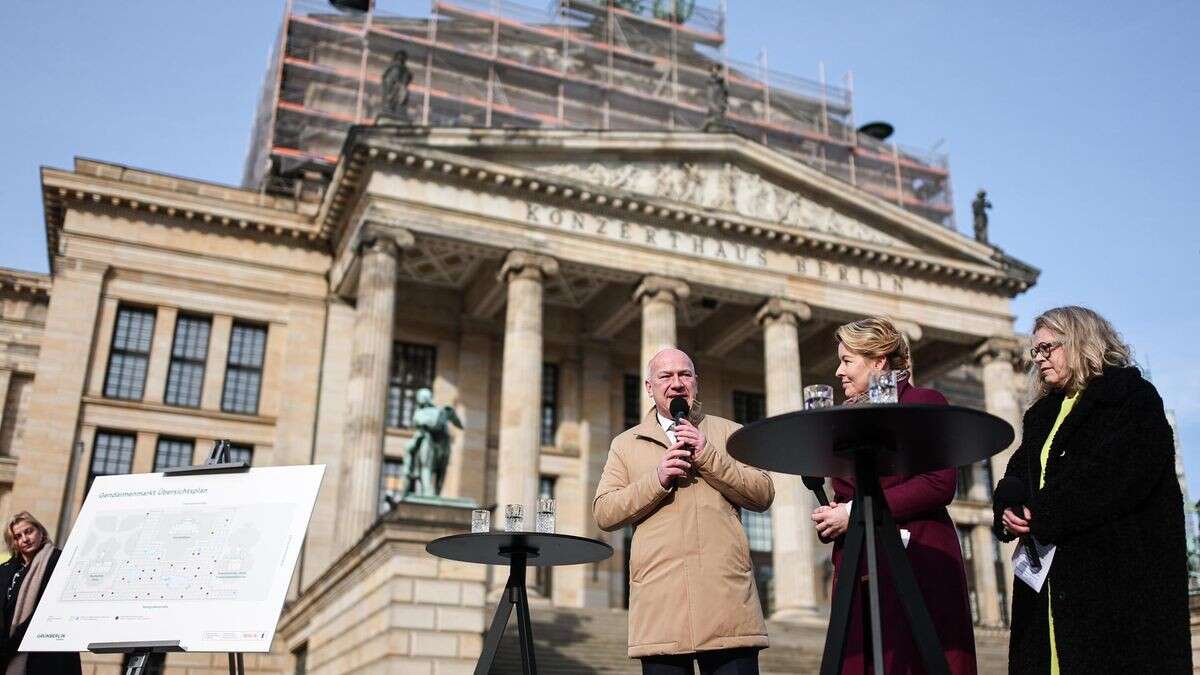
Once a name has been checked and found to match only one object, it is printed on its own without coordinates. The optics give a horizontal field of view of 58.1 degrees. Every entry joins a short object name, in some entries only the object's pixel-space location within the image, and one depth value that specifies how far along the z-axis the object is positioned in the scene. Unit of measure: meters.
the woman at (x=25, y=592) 8.97
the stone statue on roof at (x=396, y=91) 27.70
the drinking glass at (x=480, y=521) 6.30
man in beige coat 4.93
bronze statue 21.66
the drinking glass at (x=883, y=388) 4.30
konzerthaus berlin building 26.62
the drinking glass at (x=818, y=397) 4.53
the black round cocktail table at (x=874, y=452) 4.18
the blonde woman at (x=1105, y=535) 4.67
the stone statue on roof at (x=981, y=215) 35.53
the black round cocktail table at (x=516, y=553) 5.95
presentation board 6.90
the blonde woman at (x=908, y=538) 4.76
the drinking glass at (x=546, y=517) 6.08
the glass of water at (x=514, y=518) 6.21
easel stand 6.86
